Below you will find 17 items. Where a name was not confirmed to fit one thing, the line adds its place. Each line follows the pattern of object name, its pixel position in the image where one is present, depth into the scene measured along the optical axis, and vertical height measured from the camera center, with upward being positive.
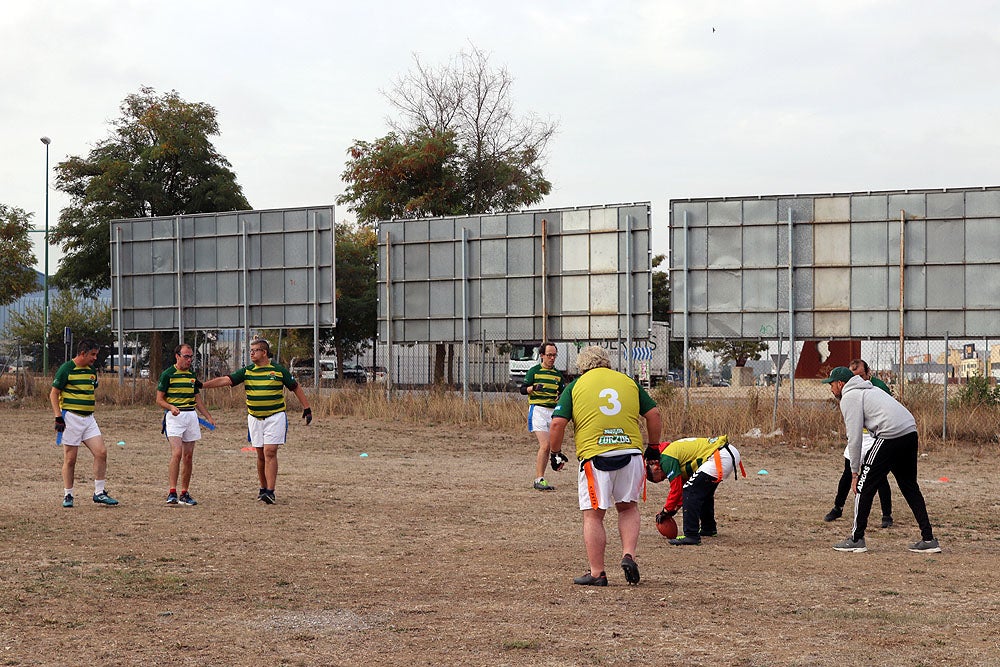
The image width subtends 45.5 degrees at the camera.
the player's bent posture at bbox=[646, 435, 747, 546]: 10.54 -1.23
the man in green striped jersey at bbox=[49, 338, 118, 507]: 12.55 -0.82
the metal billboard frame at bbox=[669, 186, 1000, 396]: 25.30 +1.52
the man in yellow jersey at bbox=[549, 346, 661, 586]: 8.27 -0.81
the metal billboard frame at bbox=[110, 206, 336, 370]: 30.86 +1.66
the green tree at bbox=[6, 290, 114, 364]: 71.19 +0.58
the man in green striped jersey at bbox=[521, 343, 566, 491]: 14.77 -0.76
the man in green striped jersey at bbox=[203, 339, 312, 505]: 13.07 -0.80
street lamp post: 46.66 +0.06
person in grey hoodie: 10.18 -0.98
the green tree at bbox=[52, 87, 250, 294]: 41.66 +5.44
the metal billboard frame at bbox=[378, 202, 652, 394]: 27.86 +1.40
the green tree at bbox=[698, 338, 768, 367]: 52.33 -0.69
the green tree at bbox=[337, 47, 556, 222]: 42.62 +5.94
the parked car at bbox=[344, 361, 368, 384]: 48.34 -1.83
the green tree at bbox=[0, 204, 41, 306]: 43.78 +2.79
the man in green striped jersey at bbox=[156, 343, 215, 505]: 12.93 -0.91
